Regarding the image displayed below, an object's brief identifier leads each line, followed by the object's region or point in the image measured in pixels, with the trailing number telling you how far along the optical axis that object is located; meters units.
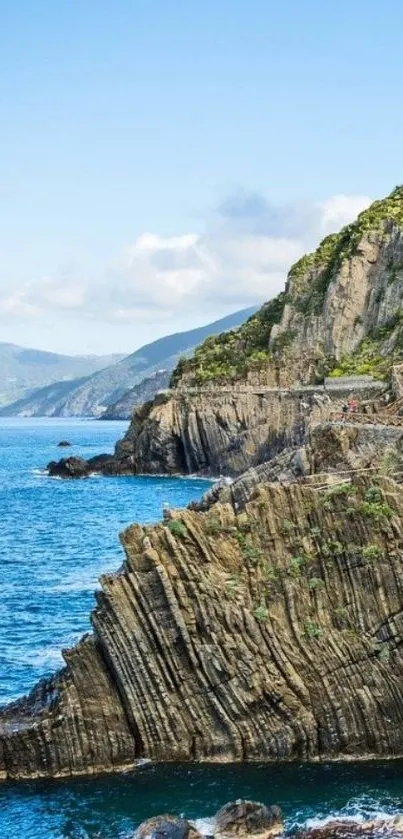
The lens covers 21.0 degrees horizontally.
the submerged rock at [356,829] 26.39
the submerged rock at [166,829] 26.11
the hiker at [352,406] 75.75
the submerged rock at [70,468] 133.50
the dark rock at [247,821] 26.41
